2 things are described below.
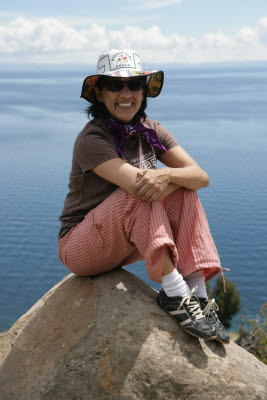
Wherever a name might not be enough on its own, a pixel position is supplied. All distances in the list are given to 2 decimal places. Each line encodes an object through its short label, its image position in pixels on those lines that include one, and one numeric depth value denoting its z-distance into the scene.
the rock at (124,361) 3.24
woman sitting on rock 3.18
